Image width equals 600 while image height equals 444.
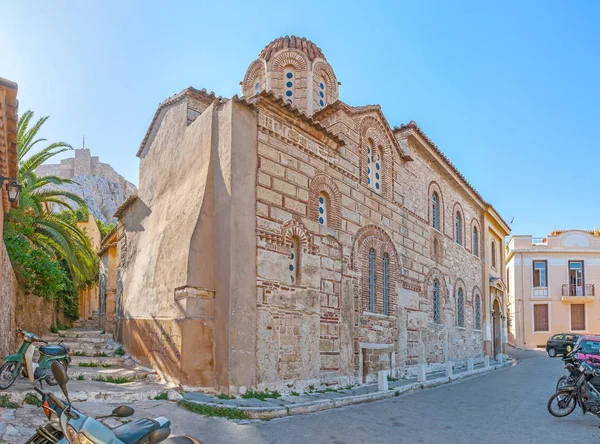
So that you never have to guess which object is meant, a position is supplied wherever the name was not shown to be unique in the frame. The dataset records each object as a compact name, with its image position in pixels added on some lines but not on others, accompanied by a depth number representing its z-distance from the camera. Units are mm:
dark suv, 28420
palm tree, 14539
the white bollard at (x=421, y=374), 14560
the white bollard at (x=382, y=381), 12227
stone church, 10070
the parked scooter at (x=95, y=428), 3500
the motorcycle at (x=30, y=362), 8109
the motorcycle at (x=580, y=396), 8719
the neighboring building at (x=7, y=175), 7066
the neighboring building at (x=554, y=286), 37062
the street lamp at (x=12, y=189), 9273
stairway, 9906
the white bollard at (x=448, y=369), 16406
